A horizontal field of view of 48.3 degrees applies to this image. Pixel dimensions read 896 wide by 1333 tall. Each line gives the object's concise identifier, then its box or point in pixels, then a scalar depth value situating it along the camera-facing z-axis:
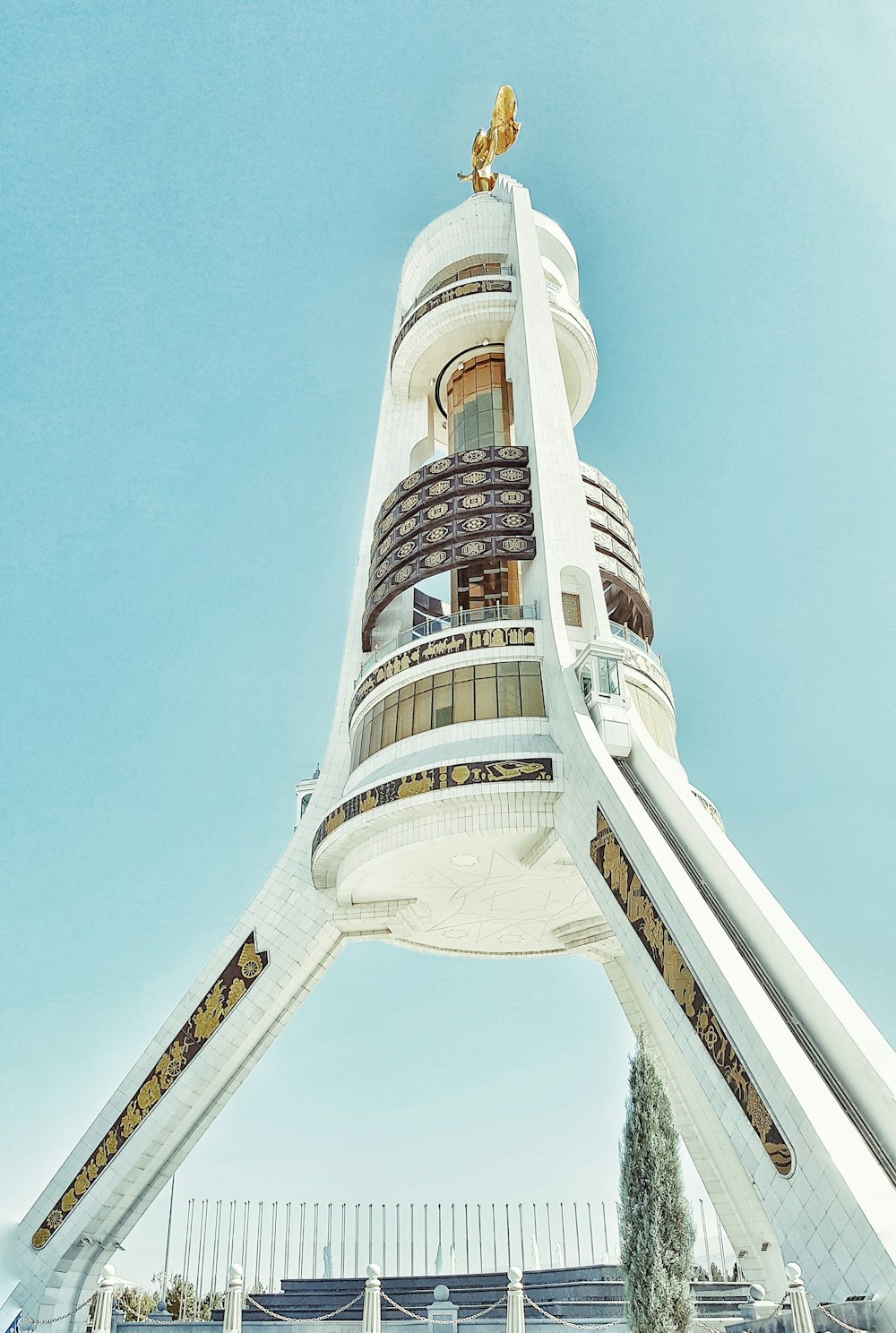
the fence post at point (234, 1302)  13.84
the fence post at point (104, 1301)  12.71
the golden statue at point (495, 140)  40.31
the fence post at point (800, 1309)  10.05
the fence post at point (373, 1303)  13.54
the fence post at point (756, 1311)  12.04
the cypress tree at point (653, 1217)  11.95
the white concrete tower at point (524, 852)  13.95
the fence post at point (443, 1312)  16.15
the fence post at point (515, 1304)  13.56
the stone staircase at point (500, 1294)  17.55
